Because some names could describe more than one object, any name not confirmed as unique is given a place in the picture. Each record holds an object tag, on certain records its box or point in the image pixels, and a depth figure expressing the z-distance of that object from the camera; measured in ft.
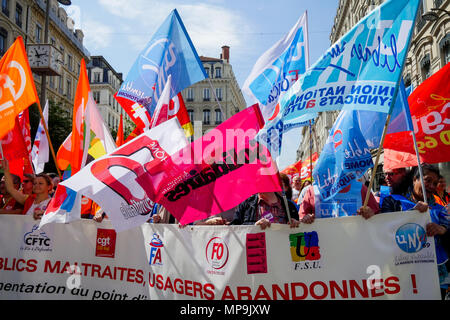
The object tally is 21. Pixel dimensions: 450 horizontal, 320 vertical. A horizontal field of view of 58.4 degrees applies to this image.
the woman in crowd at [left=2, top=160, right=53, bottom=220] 15.53
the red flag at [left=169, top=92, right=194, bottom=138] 19.39
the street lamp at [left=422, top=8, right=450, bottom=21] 39.09
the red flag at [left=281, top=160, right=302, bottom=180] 43.88
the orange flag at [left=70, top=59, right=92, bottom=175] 15.74
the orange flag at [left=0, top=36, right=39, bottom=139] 16.22
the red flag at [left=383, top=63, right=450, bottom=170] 14.70
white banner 11.05
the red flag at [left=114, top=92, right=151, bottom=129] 19.24
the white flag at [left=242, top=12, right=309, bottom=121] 19.02
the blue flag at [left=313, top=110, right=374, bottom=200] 12.04
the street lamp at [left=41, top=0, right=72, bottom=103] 41.14
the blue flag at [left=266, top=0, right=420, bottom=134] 11.73
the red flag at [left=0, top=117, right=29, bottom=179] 16.08
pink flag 12.01
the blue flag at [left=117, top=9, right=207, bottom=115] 19.33
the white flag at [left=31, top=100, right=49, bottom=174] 25.35
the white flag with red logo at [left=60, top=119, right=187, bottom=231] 12.12
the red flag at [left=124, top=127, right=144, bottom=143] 19.85
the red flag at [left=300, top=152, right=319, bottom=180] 35.40
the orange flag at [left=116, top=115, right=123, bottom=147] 22.20
